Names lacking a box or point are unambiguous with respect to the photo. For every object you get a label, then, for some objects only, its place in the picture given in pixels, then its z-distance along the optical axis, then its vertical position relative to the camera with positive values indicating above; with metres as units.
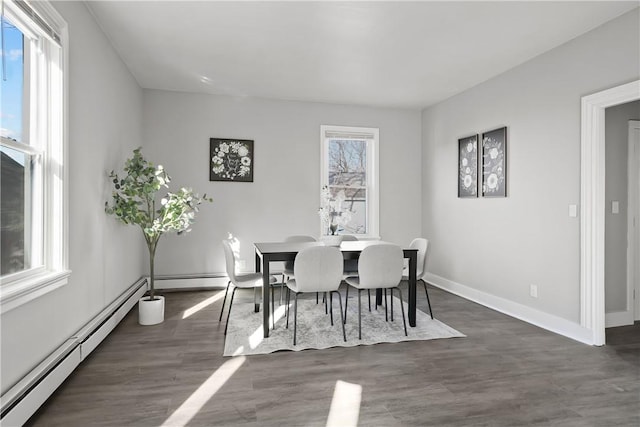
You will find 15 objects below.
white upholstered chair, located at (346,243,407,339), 3.43 -0.48
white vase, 4.05 -0.28
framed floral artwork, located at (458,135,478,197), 4.89 +0.67
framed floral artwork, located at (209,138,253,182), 5.42 +0.83
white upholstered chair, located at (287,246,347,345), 3.24 -0.49
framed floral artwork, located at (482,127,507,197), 4.40 +0.65
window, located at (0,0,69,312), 2.05 +0.38
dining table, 3.39 -0.38
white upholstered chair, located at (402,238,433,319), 4.02 -0.44
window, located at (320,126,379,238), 5.96 +0.68
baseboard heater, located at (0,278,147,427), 1.88 -0.97
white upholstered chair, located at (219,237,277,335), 3.64 -0.66
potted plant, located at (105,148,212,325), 3.64 +0.05
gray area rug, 3.23 -1.13
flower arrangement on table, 4.21 +0.03
